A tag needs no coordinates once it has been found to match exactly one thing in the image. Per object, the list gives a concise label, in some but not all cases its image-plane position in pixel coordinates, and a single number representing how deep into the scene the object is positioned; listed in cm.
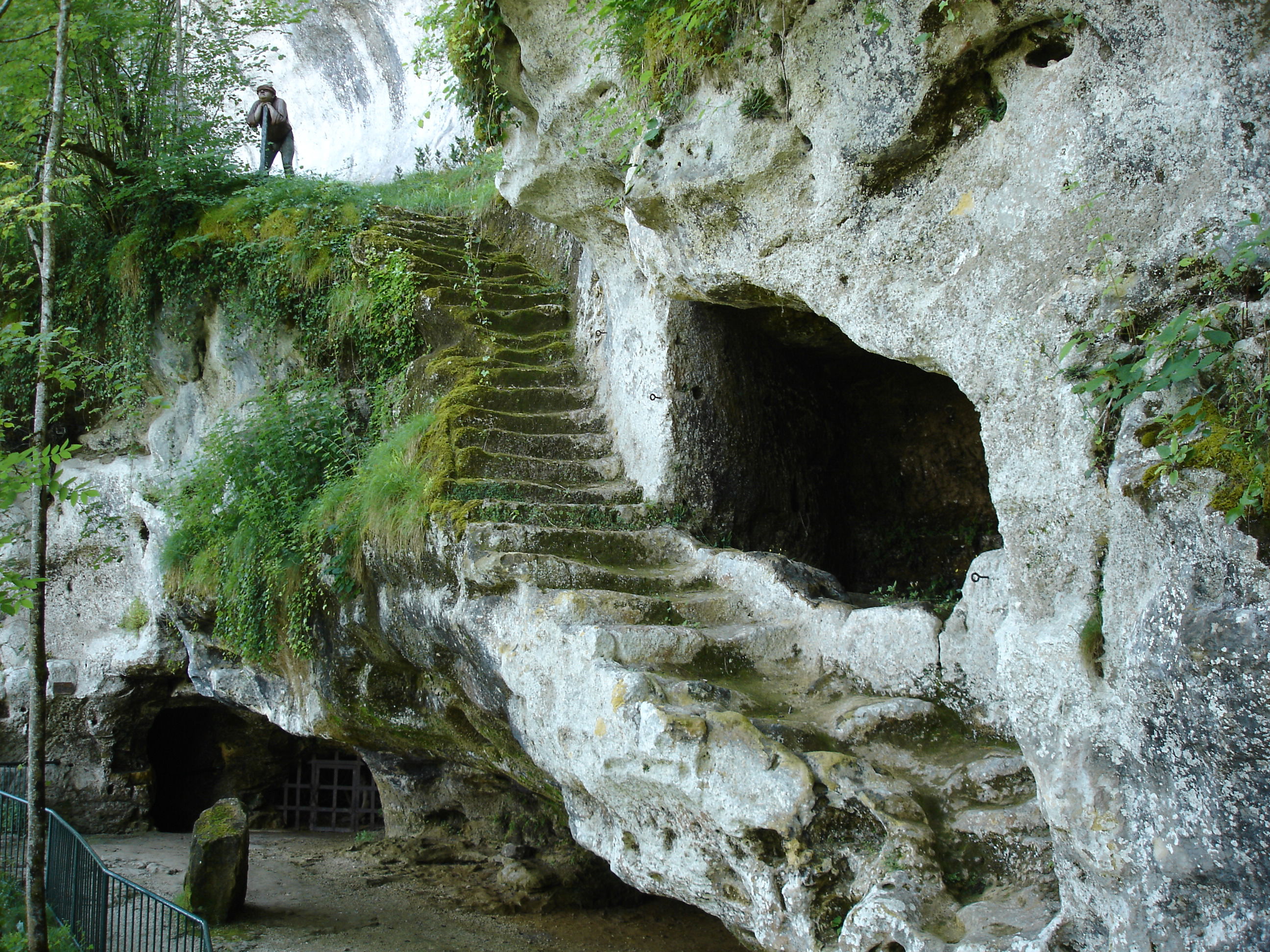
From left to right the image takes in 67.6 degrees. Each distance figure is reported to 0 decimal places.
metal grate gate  1134
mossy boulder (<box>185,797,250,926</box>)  773
